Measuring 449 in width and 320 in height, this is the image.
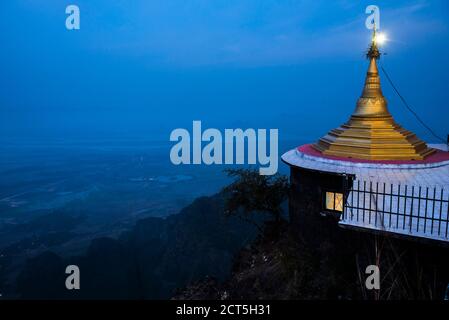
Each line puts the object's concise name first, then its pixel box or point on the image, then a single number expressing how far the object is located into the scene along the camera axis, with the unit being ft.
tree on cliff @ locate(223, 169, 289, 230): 53.83
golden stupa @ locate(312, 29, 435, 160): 41.73
